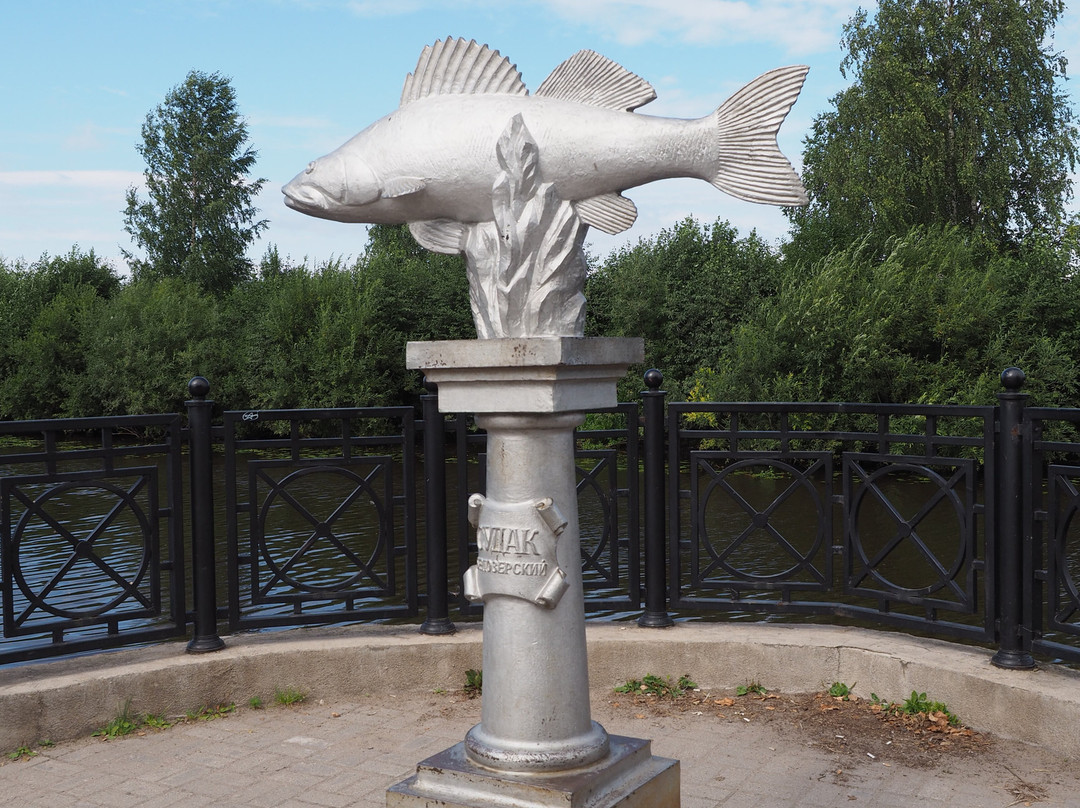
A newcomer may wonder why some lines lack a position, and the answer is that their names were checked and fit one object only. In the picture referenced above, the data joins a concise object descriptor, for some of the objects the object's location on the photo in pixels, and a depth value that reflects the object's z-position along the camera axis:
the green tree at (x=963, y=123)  22.83
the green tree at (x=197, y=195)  34.41
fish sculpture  2.95
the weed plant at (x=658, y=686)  5.21
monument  2.96
